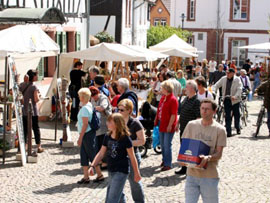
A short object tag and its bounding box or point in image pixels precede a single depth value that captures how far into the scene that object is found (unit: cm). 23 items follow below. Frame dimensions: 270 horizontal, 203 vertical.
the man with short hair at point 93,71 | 1290
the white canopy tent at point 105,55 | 1589
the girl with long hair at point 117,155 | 734
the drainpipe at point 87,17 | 2566
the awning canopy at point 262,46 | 2658
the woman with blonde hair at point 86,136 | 985
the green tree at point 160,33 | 4784
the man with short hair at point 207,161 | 707
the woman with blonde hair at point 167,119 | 1078
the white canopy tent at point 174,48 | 2622
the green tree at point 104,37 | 3484
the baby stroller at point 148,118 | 1273
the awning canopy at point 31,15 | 1502
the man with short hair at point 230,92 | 1537
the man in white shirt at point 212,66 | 3731
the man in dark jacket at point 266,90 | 1579
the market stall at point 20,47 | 1140
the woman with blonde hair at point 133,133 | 808
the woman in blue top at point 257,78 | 2934
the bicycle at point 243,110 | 1767
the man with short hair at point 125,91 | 1043
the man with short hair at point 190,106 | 1039
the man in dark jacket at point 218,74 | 2134
